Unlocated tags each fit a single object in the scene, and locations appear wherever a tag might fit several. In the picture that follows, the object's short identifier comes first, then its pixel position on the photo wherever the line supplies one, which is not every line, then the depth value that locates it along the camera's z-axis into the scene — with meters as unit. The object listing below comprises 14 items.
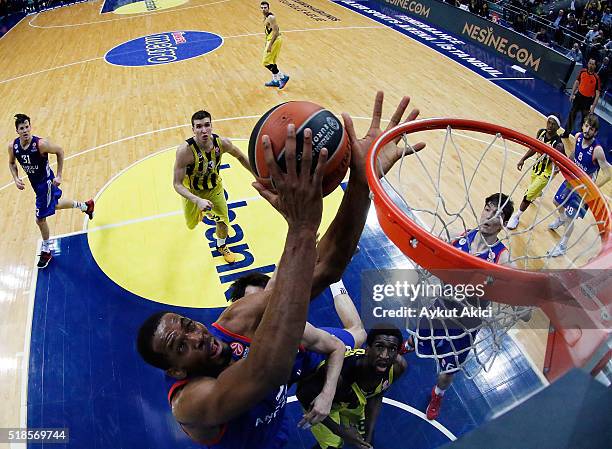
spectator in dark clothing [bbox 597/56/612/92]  9.36
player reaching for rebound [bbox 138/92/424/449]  1.47
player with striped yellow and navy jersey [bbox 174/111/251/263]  5.01
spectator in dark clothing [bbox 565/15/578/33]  12.01
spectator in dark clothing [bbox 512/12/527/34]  12.77
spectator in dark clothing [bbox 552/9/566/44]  11.70
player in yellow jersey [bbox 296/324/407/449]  3.14
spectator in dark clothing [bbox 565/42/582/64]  10.22
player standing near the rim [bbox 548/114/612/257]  5.64
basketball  1.86
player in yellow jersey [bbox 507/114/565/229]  5.78
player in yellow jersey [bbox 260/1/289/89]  9.92
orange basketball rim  1.19
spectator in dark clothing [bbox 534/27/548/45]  11.90
